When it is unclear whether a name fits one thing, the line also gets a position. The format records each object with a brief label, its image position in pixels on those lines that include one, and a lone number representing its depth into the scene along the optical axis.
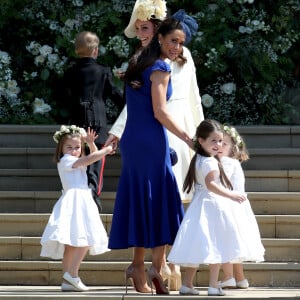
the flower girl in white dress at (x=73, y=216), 19.67
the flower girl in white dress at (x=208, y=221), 18.09
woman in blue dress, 18.37
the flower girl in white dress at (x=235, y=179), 19.69
